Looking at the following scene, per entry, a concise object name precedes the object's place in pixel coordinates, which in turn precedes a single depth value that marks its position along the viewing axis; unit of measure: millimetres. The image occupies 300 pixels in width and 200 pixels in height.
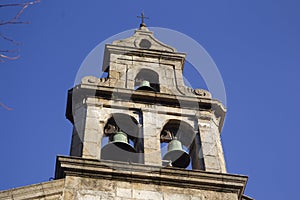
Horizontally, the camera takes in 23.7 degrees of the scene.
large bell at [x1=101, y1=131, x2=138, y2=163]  14555
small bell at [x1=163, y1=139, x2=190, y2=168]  14844
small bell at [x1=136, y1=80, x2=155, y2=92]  16391
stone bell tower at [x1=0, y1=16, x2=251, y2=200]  13141
